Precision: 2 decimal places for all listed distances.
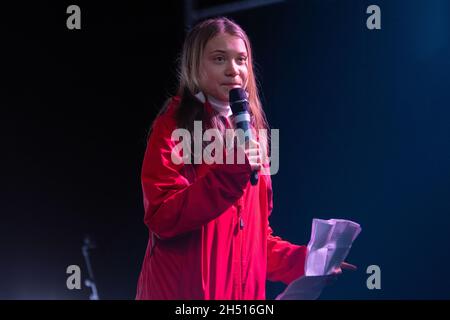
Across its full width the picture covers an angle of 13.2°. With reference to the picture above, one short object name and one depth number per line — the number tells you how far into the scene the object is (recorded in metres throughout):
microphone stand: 5.86
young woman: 4.78
